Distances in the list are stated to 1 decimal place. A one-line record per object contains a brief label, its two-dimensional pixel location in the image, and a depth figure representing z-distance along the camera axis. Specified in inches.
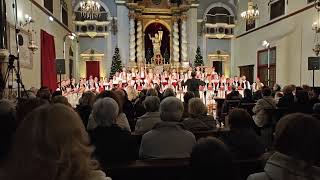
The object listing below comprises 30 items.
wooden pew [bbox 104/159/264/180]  104.1
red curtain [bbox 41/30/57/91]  527.8
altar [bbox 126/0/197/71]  816.3
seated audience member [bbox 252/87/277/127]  273.0
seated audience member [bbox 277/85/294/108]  277.0
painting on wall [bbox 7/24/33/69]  383.1
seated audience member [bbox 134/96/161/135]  173.6
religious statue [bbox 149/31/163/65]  808.9
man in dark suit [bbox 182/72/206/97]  417.7
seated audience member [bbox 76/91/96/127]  191.6
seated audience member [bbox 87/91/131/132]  157.6
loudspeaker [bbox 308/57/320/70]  436.1
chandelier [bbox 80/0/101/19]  618.2
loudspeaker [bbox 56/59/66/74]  482.9
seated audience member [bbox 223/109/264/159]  115.6
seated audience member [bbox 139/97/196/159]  124.6
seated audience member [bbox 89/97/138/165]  116.8
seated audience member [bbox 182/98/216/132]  164.2
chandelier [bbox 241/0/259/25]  626.0
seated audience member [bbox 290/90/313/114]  247.8
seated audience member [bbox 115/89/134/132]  227.9
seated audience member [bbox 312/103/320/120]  222.8
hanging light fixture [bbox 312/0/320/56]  462.6
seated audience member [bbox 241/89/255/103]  333.4
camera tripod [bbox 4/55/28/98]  274.0
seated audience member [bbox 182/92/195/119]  237.6
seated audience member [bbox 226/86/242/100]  364.8
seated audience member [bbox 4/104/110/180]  48.6
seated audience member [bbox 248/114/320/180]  67.2
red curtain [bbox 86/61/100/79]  826.8
